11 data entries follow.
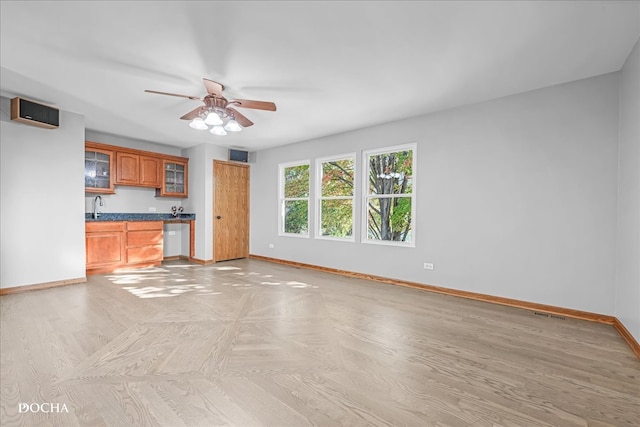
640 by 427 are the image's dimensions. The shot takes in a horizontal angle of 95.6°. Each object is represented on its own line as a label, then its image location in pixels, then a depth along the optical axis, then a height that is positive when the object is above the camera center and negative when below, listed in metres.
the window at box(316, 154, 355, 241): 5.39 +0.31
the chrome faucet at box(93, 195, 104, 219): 5.62 +0.17
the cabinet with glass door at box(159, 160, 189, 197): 6.35 +0.75
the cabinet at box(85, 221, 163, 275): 5.06 -0.61
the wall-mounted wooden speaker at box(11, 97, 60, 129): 3.73 +1.31
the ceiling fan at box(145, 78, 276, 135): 3.22 +1.20
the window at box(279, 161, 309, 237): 6.14 +0.30
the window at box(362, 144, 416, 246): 4.64 +0.29
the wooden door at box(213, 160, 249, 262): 6.47 +0.03
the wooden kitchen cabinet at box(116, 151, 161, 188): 5.74 +0.86
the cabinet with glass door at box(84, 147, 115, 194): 5.34 +0.78
